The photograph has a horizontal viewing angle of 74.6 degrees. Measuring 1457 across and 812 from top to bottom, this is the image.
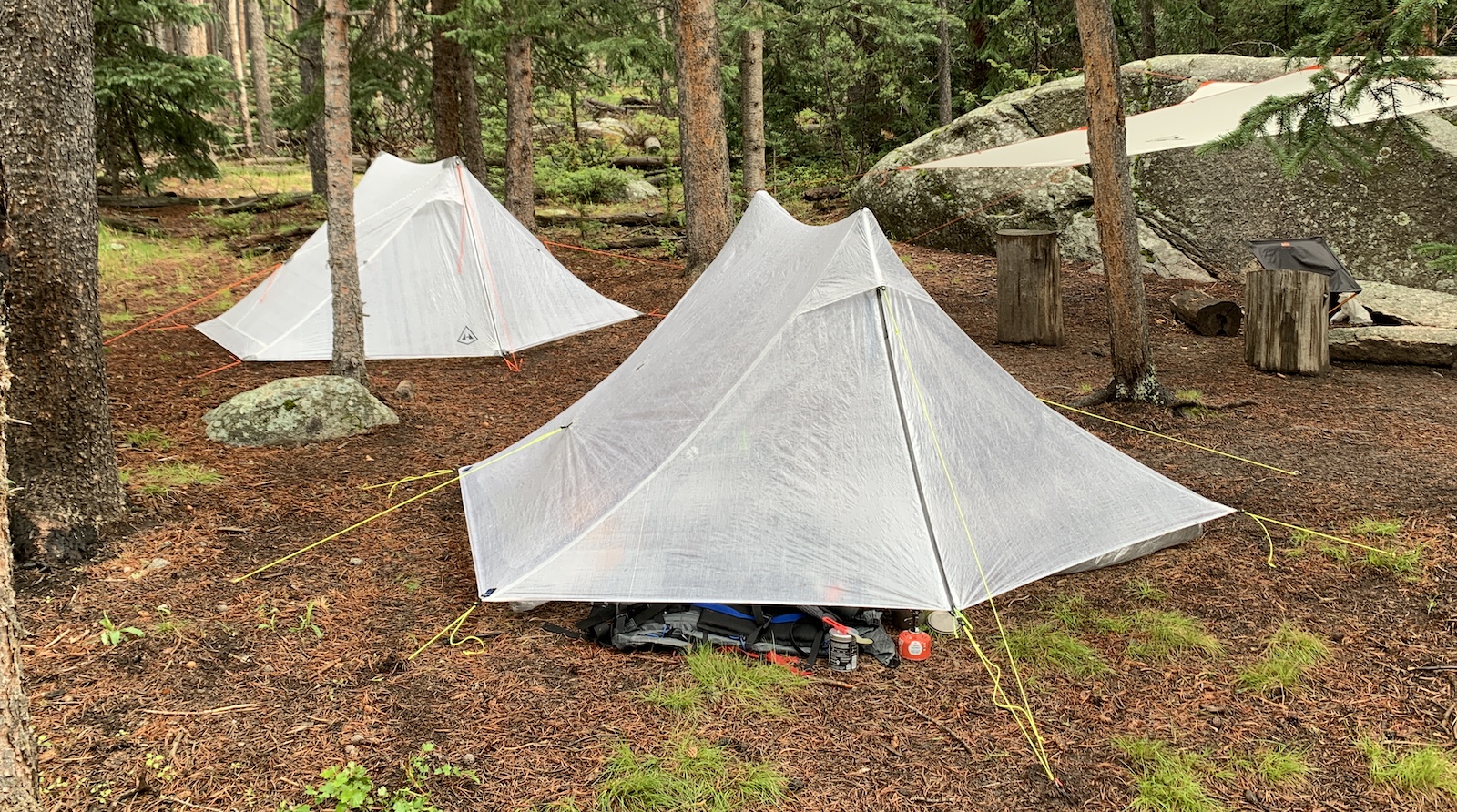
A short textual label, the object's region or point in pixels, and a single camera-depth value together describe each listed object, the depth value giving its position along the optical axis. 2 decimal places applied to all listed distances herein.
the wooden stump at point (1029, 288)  7.78
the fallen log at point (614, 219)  13.06
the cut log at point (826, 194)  14.22
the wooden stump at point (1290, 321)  6.77
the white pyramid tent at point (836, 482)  3.51
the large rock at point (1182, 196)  9.24
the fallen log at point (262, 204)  13.02
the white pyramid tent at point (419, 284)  7.47
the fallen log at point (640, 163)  17.00
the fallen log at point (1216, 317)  8.10
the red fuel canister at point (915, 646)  3.48
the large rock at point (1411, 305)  7.52
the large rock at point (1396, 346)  6.91
